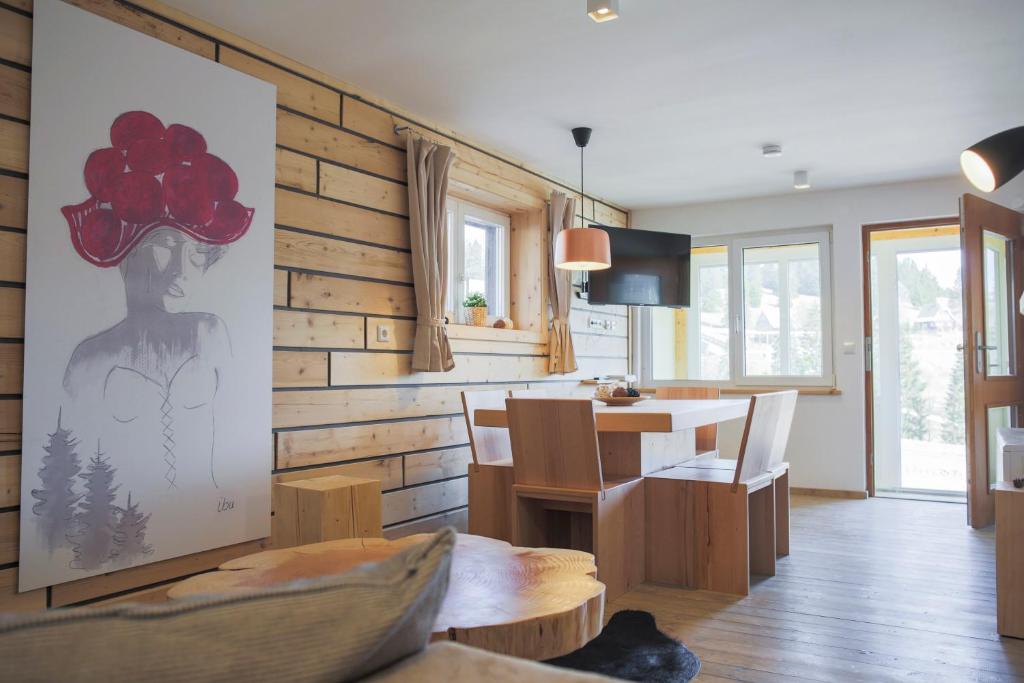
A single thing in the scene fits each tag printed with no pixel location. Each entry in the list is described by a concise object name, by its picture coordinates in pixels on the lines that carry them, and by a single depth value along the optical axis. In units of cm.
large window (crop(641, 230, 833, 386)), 605
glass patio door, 638
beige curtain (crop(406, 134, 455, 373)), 396
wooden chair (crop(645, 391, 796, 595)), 322
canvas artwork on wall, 246
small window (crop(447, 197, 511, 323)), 479
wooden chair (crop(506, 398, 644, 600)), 302
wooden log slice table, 148
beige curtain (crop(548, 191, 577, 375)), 534
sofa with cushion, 60
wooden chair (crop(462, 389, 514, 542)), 359
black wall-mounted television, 581
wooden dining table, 306
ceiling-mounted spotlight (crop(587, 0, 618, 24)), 275
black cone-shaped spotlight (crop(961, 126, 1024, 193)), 251
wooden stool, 285
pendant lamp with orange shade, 404
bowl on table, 375
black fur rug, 236
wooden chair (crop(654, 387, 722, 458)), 463
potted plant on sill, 469
